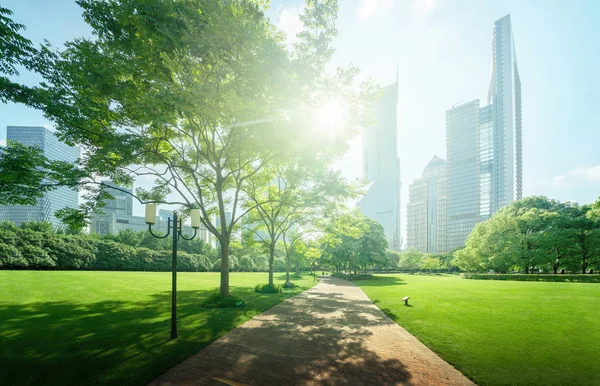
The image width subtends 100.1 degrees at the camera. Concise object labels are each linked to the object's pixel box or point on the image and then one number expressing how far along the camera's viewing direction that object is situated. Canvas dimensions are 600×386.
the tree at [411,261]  106.19
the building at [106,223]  156.88
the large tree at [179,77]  8.40
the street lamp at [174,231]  7.72
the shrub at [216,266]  57.79
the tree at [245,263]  65.44
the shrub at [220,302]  12.90
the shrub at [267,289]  20.20
